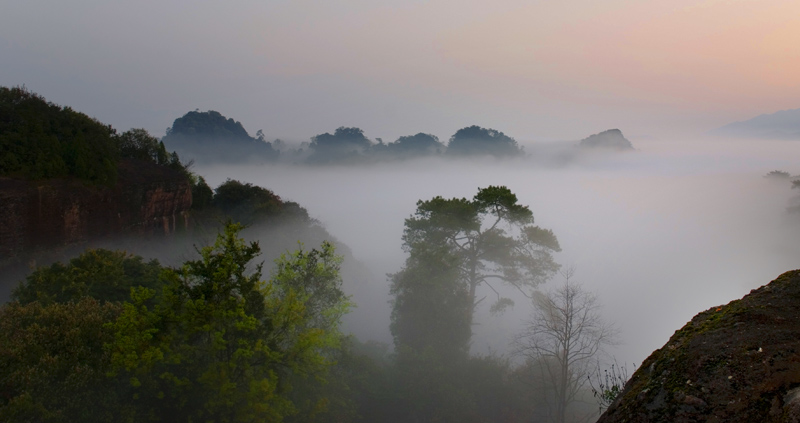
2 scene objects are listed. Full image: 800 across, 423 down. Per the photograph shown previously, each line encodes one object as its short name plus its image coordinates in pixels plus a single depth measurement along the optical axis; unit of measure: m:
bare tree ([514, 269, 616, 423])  22.75
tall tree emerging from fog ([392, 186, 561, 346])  29.52
